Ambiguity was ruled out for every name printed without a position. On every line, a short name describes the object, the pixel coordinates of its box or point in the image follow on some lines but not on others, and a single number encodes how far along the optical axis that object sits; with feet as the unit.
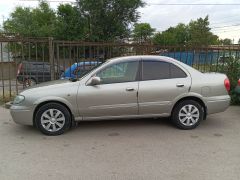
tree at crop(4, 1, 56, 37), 66.25
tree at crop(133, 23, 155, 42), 120.26
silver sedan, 12.30
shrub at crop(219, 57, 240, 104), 19.32
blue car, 19.58
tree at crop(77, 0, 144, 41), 53.46
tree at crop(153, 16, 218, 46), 97.19
